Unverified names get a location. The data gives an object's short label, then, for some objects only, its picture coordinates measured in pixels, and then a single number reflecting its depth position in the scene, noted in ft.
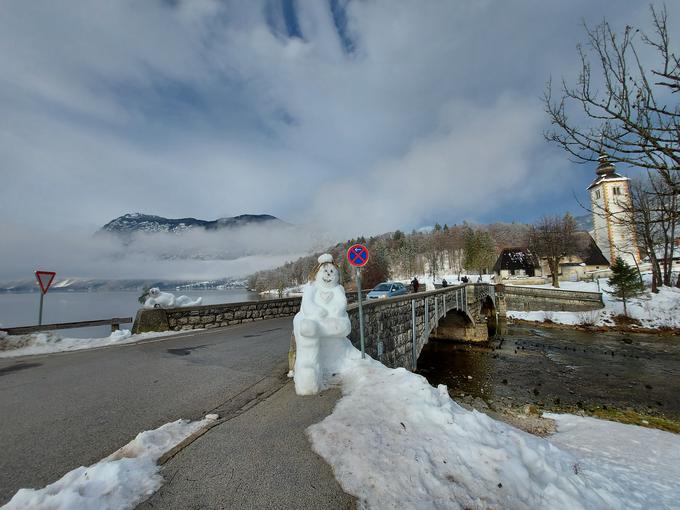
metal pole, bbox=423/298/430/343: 45.09
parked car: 67.60
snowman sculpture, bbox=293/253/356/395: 14.94
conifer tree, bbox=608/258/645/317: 89.81
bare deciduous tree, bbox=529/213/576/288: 143.74
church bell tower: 160.97
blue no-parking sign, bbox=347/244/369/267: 19.97
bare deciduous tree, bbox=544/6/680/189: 13.62
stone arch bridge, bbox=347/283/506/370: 27.04
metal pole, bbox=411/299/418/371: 38.54
